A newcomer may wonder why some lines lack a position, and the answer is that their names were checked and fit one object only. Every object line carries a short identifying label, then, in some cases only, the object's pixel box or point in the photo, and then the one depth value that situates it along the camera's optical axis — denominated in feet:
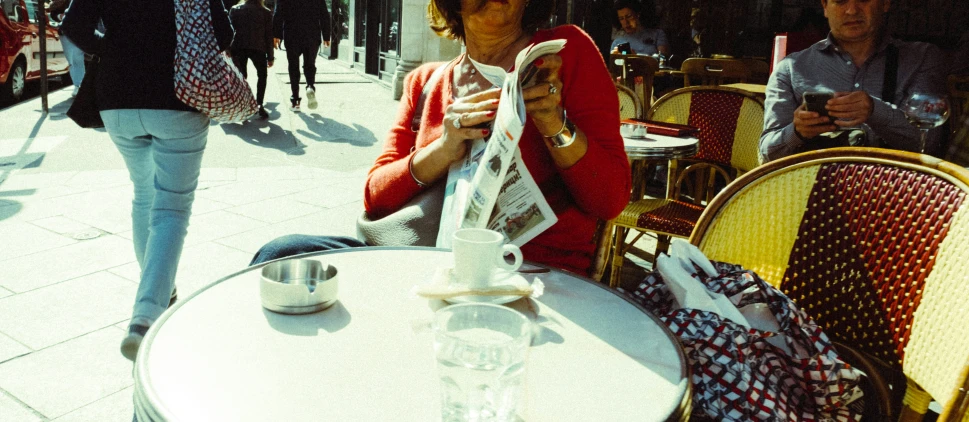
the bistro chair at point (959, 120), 9.04
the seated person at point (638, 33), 23.34
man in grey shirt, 8.35
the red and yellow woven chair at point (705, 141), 10.73
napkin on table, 3.92
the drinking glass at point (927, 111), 8.02
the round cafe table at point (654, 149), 9.87
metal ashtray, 3.74
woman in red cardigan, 5.20
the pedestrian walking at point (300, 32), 28.68
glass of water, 2.69
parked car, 29.76
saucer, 3.93
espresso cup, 3.88
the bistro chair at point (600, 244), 6.67
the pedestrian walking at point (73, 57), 25.71
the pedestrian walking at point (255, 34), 26.22
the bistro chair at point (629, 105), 12.98
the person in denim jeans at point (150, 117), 8.50
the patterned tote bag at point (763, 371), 3.62
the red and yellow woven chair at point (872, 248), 4.04
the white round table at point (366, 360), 2.93
